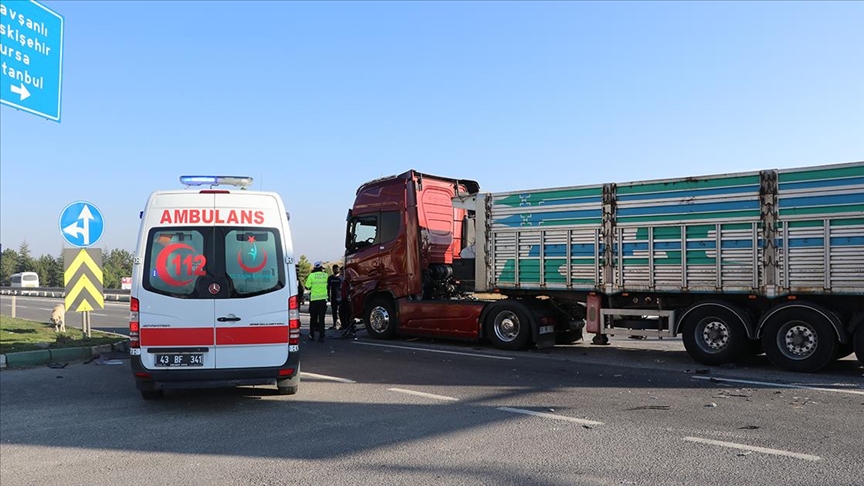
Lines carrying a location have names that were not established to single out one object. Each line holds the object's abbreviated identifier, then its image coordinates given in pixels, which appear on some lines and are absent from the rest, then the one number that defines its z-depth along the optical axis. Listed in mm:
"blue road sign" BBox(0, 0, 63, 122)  8555
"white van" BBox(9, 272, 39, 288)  64225
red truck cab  12500
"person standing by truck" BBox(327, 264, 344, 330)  15867
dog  14914
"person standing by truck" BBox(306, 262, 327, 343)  13953
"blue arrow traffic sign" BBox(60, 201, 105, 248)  11242
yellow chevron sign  12023
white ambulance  6773
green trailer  8906
